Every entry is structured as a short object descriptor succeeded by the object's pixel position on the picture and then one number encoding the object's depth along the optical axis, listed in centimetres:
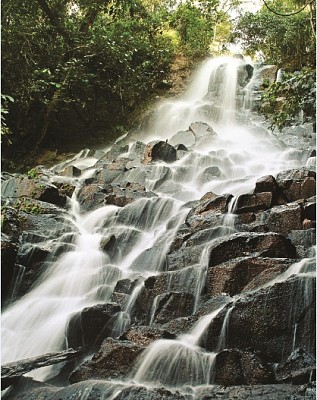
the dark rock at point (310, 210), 646
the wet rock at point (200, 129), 1306
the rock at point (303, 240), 585
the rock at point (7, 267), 685
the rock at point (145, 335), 455
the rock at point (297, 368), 366
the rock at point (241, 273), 514
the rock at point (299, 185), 723
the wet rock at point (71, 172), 1151
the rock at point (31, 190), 920
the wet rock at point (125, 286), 605
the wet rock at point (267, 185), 732
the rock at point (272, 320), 435
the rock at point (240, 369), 378
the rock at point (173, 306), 523
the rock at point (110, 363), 424
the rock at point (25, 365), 443
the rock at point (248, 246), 559
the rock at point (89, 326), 535
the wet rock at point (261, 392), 325
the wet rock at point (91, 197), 953
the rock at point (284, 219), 639
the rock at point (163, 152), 1145
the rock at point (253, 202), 709
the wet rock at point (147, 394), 350
